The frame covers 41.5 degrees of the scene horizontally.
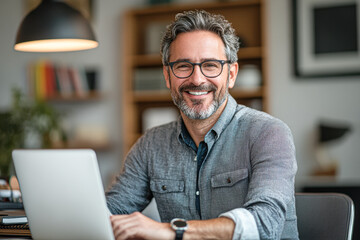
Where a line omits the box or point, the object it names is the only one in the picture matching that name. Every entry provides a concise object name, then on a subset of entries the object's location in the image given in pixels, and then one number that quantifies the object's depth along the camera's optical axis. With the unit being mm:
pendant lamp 2158
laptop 1139
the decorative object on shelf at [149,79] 4176
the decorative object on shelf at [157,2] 4217
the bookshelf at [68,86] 4461
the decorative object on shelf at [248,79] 3920
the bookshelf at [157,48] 3973
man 1521
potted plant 3857
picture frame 3895
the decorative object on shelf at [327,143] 3676
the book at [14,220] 1467
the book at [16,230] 1407
